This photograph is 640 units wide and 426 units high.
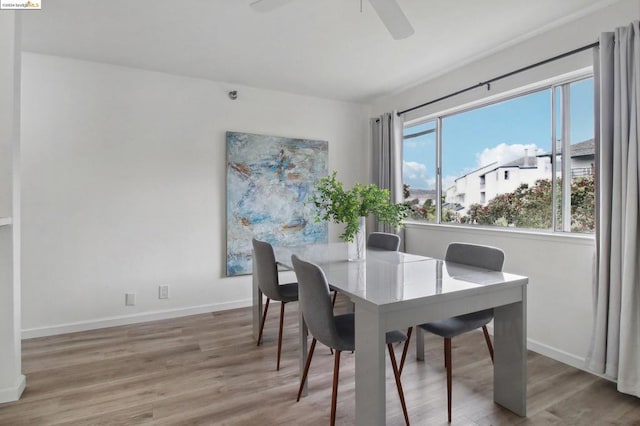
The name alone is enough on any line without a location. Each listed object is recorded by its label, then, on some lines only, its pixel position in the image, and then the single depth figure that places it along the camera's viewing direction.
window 2.55
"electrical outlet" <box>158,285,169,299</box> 3.42
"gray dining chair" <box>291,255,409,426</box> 1.65
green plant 2.25
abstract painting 3.72
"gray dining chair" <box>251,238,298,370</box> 2.44
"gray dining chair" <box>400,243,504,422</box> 1.90
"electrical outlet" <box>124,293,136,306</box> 3.29
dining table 1.41
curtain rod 2.37
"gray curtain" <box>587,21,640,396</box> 2.04
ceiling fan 1.86
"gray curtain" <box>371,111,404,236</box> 3.99
